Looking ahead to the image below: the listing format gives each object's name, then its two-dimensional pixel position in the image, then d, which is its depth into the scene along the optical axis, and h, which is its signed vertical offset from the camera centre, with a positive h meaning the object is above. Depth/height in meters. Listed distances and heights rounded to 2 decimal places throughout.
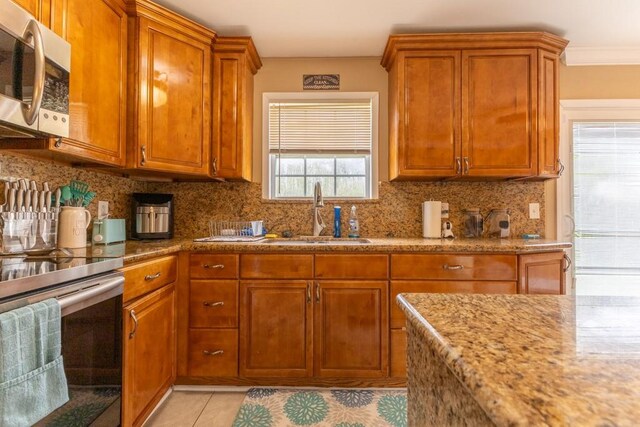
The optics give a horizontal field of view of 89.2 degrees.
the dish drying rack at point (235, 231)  2.35 -0.13
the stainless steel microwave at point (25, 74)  1.17 +0.53
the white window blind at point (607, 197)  2.66 +0.17
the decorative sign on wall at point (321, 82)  2.73 +1.12
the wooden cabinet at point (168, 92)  2.00 +0.81
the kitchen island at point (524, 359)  0.34 -0.20
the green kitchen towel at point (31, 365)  0.87 -0.44
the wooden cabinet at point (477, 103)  2.33 +0.82
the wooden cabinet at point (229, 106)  2.38 +0.80
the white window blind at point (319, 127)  2.75 +0.75
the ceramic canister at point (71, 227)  1.68 -0.07
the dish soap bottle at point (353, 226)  2.59 -0.08
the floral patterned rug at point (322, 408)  1.78 -1.13
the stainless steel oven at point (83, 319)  1.02 -0.40
